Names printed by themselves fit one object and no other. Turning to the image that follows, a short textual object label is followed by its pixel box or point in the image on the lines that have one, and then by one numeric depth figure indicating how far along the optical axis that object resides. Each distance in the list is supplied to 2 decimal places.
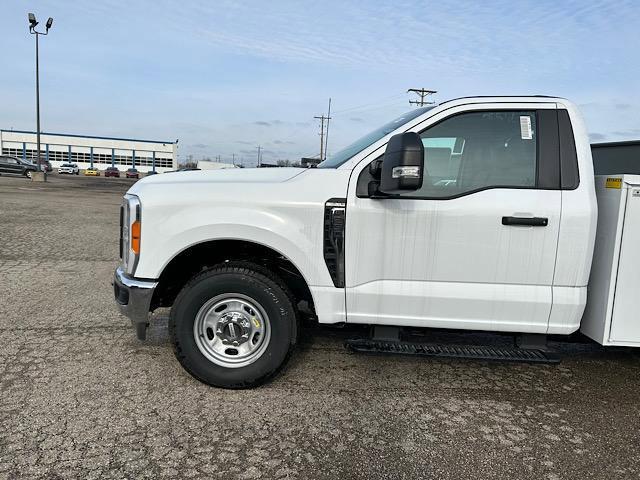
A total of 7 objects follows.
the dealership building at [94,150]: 79.31
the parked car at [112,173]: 56.81
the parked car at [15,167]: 34.66
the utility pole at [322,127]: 65.74
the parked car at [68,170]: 57.81
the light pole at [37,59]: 25.11
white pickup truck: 3.19
